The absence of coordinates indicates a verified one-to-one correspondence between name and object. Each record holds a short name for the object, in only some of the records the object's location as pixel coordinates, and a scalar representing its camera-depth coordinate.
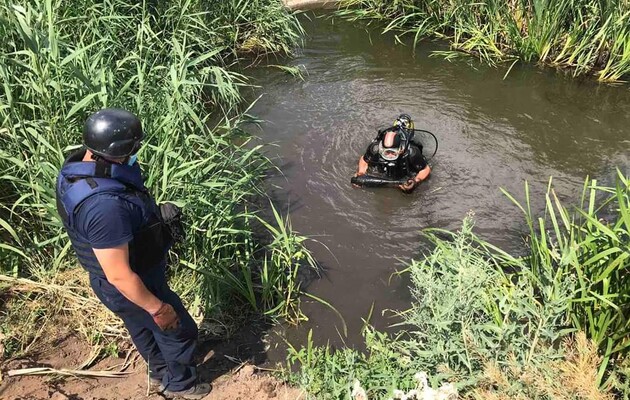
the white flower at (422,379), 2.16
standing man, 2.22
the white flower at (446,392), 2.10
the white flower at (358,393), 2.24
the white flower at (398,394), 2.17
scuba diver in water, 5.28
